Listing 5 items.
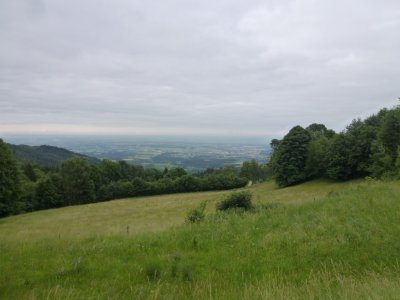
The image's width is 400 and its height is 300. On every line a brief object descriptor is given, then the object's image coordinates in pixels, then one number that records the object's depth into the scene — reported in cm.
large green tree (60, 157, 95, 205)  6356
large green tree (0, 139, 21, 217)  3662
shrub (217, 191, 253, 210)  1327
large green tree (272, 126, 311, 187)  5181
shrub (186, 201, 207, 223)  1061
